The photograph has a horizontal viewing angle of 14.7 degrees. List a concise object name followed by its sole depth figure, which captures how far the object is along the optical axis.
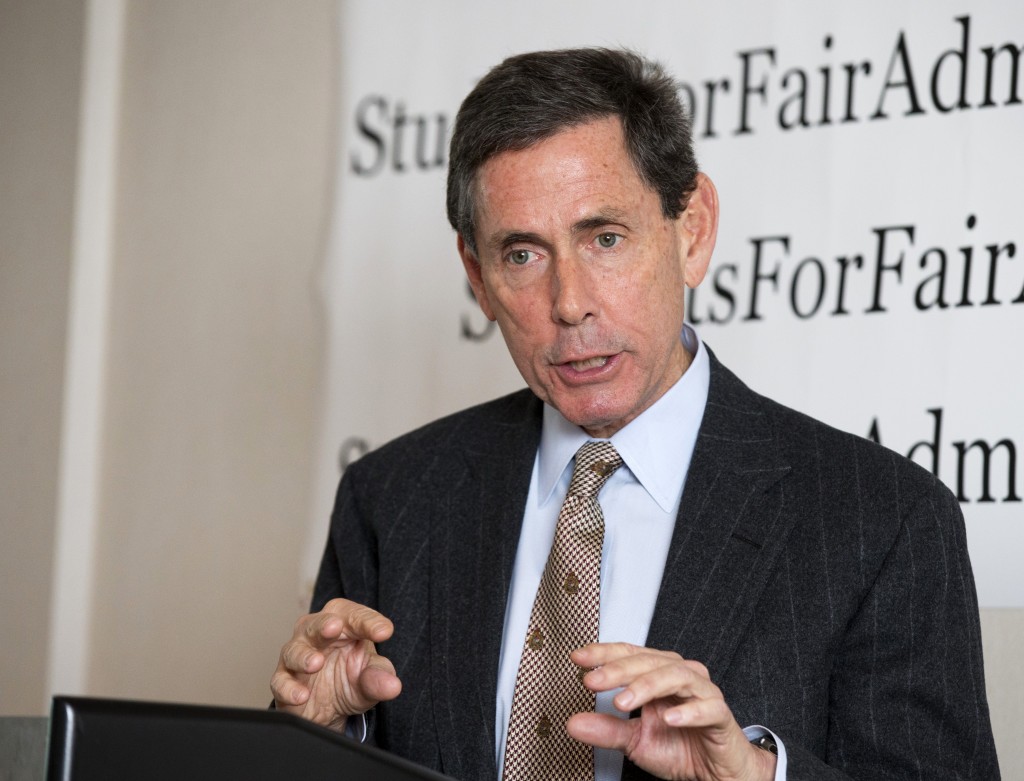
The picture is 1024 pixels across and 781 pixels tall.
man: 2.45
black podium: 2.17
